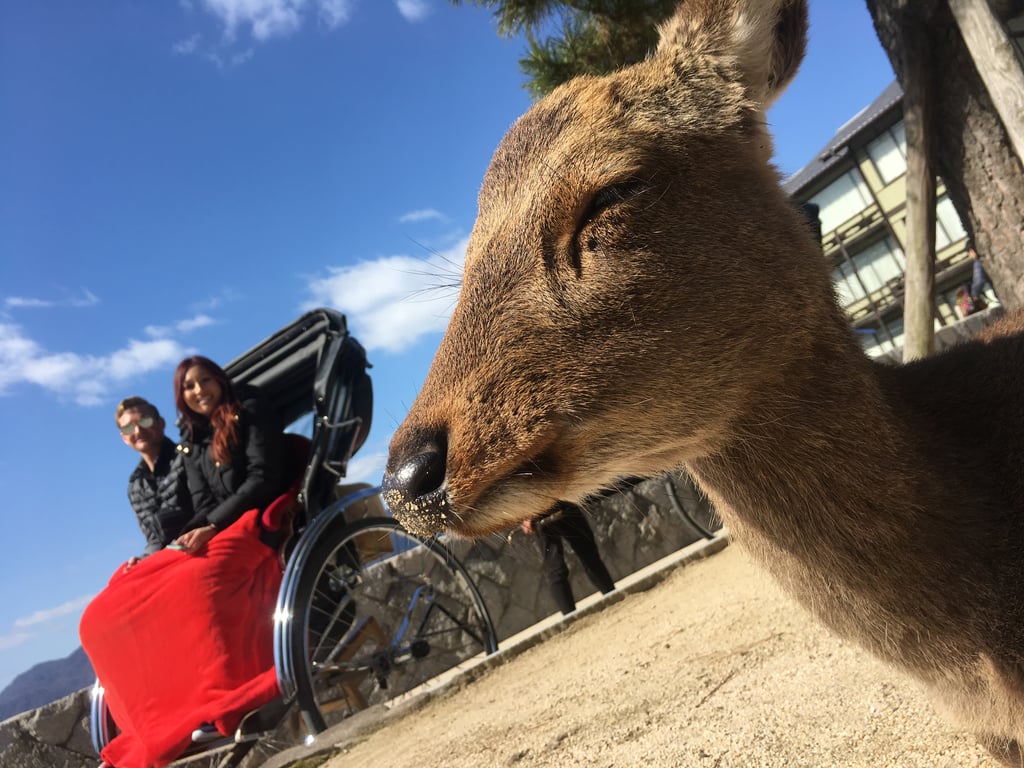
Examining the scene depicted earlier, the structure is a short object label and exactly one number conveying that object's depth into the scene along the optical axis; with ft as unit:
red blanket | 11.75
